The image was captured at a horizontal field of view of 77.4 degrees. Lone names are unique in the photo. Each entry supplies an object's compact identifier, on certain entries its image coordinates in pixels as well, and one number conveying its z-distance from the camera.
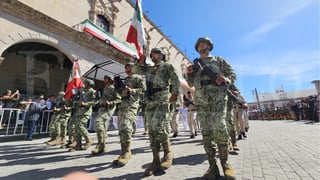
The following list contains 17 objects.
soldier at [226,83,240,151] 4.59
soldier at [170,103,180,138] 8.05
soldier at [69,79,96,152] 5.00
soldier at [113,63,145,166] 3.66
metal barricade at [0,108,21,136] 7.21
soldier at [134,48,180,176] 3.11
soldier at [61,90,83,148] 5.77
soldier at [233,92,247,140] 6.78
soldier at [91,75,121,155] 4.50
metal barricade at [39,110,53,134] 8.42
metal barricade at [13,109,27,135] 7.61
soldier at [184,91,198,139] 7.54
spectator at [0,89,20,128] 8.97
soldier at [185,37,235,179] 2.64
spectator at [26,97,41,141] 7.52
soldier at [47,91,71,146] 6.44
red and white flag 6.73
